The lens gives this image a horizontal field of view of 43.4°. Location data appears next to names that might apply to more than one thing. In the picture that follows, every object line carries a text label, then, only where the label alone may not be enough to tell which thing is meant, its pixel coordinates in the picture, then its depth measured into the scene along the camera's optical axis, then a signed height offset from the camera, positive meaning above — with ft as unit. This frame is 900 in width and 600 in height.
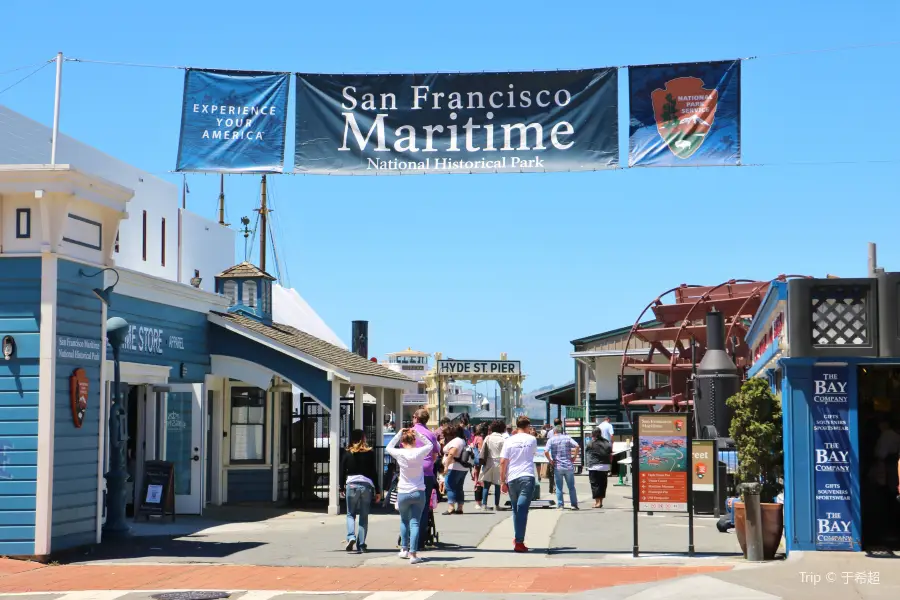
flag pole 48.98 +13.15
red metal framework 98.48 +6.23
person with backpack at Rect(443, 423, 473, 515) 64.75 -4.52
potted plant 41.96 -1.93
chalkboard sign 57.16 -4.81
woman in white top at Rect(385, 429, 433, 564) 42.57 -3.21
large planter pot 41.81 -4.82
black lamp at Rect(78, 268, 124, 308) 47.57 +4.31
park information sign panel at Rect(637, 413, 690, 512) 44.34 -2.64
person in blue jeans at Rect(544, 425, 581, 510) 68.49 -3.62
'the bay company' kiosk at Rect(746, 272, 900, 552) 39.86 +0.18
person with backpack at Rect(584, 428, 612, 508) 69.52 -4.04
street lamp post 49.83 -3.44
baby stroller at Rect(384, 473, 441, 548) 47.42 -5.82
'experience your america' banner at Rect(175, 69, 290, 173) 50.52 +12.26
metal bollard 41.78 -4.81
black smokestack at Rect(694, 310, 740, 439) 77.77 +1.12
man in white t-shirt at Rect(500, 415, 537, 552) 45.91 -3.21
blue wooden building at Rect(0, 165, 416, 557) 43.70 +1.01
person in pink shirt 44.59 -2.36
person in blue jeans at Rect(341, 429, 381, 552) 44.68 -3.20
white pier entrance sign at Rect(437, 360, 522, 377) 207.72 +5.30
